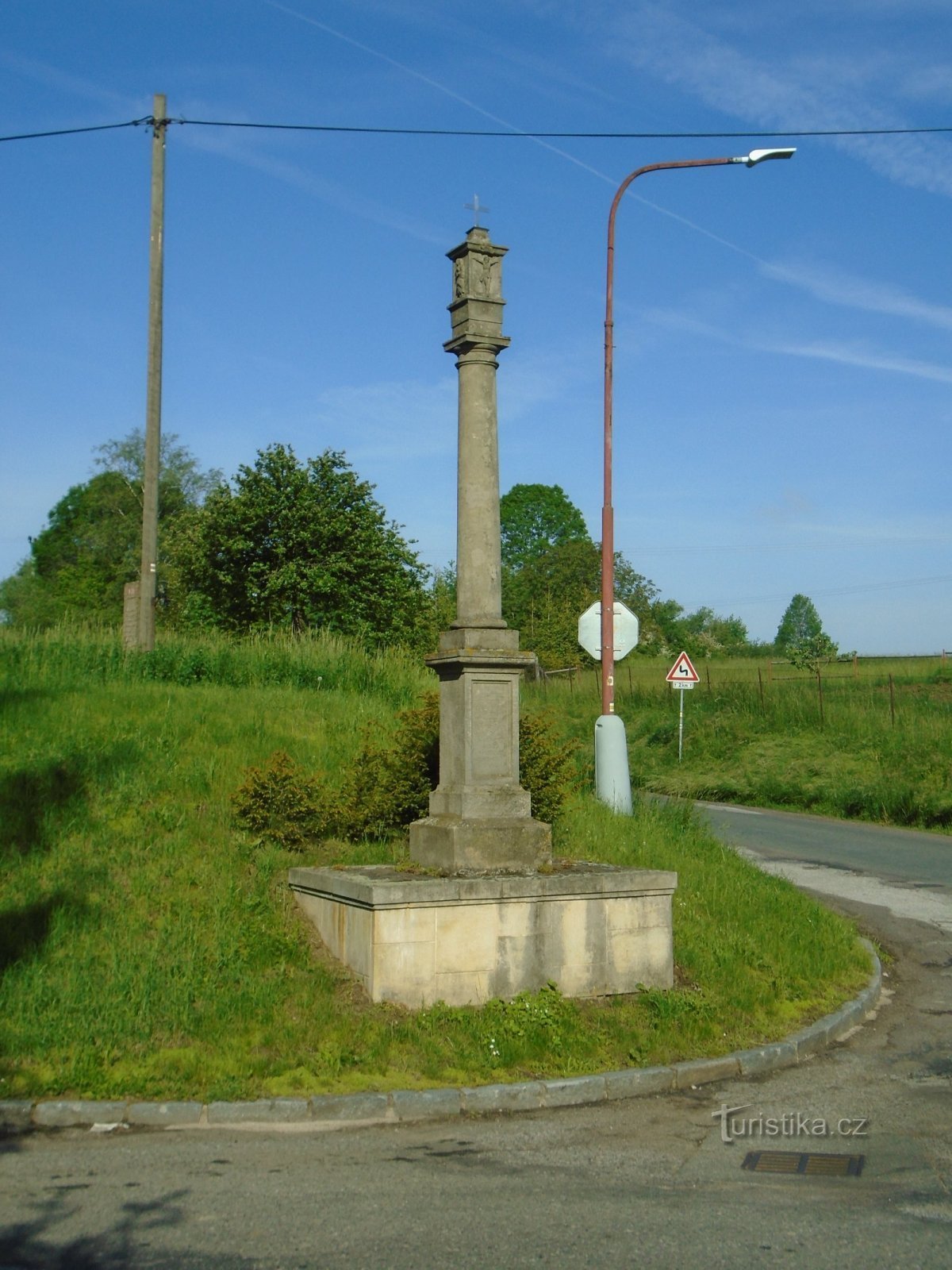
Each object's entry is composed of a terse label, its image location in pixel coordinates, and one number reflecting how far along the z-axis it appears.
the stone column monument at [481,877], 8.07
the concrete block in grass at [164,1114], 6.44
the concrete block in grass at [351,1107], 6.62
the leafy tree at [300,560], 33.53
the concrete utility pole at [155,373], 16.56
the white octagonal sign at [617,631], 15.78
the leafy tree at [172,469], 64.56
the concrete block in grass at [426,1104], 6.74
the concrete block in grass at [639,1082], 7.21
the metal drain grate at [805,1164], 5.68
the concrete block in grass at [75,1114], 6.39
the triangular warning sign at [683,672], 25.09
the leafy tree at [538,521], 79.75
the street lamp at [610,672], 14.41
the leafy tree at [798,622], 164.00
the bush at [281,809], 10.04
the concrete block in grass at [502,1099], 6.88
